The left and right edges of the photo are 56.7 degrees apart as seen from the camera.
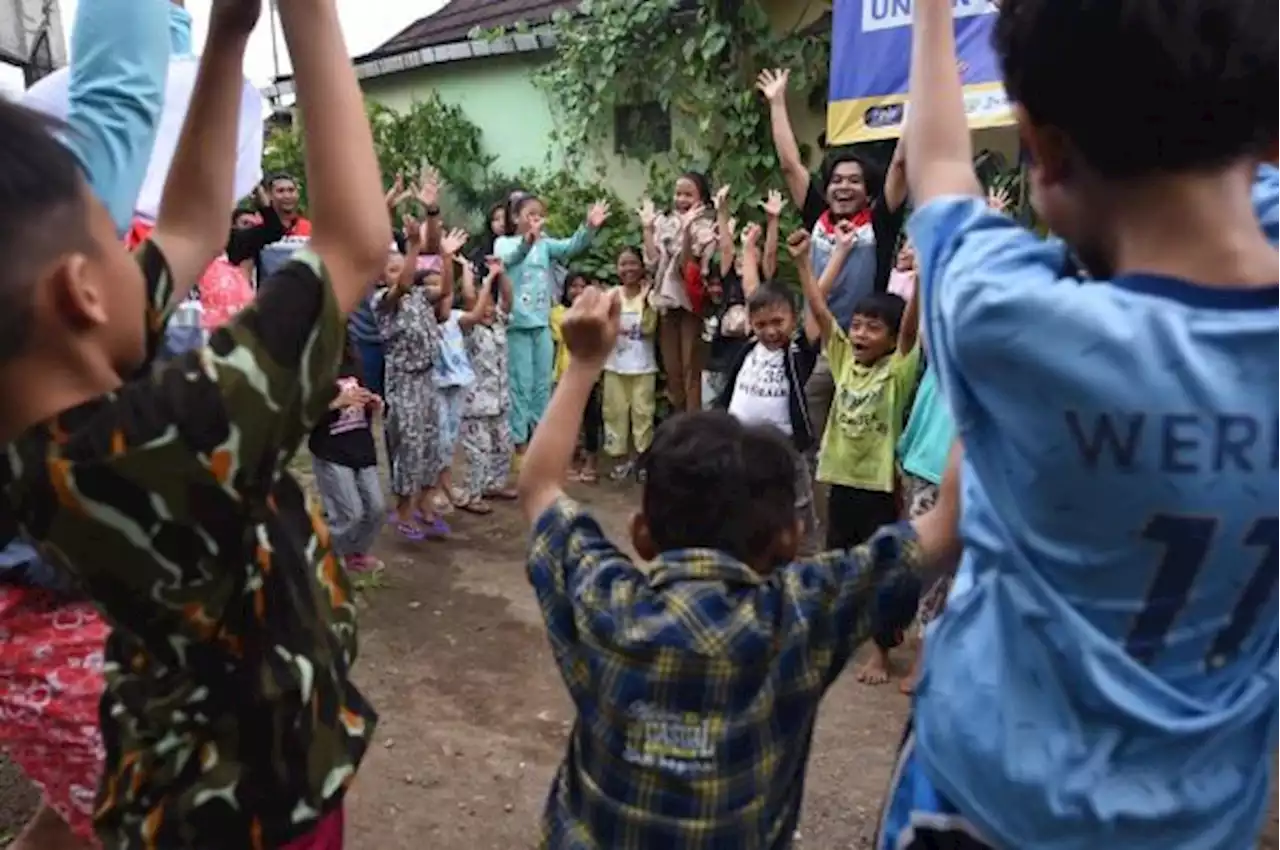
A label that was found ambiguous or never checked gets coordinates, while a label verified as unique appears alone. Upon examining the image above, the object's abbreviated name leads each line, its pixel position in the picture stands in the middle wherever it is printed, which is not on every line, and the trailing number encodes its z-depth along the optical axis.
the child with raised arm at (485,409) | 6.96
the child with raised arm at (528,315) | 7.73
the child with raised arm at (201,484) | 1.08
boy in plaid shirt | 1.50
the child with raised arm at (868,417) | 4.38
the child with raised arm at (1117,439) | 1.02
